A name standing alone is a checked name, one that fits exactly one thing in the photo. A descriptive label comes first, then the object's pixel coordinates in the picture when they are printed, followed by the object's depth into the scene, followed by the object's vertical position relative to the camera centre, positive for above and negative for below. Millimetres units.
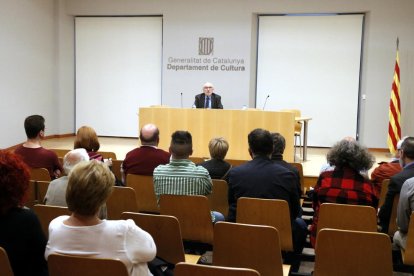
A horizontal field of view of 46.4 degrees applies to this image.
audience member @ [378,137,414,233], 3375 -559
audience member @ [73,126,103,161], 4367 -427
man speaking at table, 9023 -73
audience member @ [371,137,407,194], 4098 -608
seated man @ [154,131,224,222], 3518 -594
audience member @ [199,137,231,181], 4180 -574
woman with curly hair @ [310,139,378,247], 3289 -560
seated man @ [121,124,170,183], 4195 -546
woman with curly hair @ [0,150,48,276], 2031 -573
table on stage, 7262 -437
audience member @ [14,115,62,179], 4324 -545
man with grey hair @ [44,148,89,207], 3180 -615
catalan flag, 8914 -259
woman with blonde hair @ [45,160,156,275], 1974 -570
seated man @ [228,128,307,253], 3314 -590
